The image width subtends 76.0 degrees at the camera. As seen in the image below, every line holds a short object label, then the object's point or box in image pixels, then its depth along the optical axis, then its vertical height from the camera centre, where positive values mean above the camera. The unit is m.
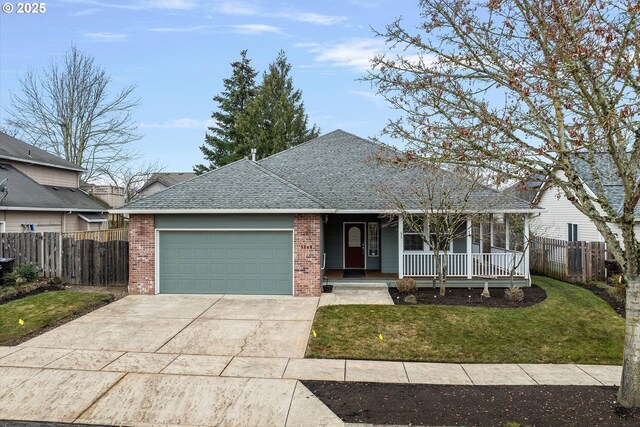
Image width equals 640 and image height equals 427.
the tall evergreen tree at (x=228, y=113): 35.72 +9.75
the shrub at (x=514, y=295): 11.73 -2.11
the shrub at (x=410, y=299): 11.57 -2.21
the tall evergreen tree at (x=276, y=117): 33.90 +9.18
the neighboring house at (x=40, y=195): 18.05 +1.39
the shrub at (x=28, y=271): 13.29 -1.63
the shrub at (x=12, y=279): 13.01 -1.83
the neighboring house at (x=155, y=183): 39.06 +3.76
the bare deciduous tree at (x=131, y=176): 34.81 +4.06
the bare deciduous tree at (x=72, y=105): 29.08 +8.53
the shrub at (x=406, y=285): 12.87 -2.01
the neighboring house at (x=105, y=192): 30.20 +2.18
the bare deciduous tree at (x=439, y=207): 12.54 +0.49
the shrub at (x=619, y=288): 12.09 -2.02
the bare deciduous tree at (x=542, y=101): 5.10 +1.71
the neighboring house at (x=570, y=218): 17.55 +0.19
